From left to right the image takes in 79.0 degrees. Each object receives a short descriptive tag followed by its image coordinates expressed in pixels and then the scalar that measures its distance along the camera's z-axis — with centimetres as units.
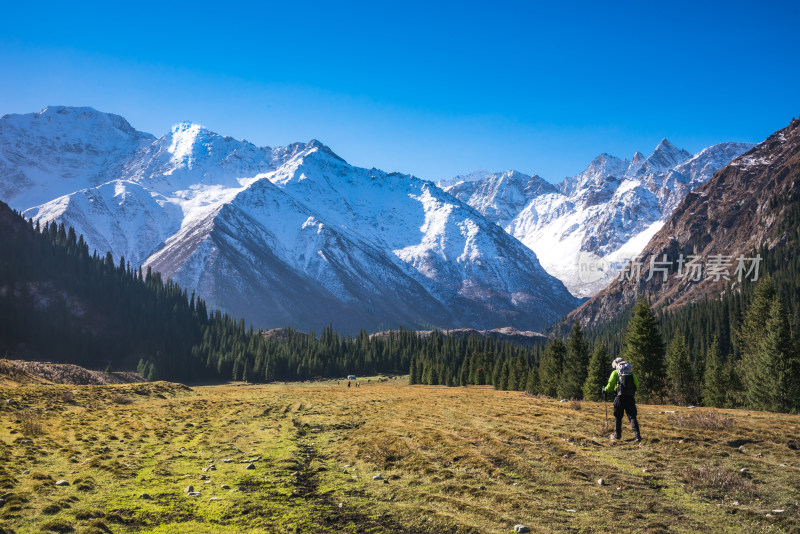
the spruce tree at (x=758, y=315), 6752
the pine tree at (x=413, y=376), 14438
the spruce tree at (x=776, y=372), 4834
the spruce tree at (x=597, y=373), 5759
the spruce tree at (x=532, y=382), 8595
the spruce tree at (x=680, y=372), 6475
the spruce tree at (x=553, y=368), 7662
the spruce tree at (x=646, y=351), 5519
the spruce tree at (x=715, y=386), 6372
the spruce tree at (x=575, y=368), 6669
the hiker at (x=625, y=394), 2056
